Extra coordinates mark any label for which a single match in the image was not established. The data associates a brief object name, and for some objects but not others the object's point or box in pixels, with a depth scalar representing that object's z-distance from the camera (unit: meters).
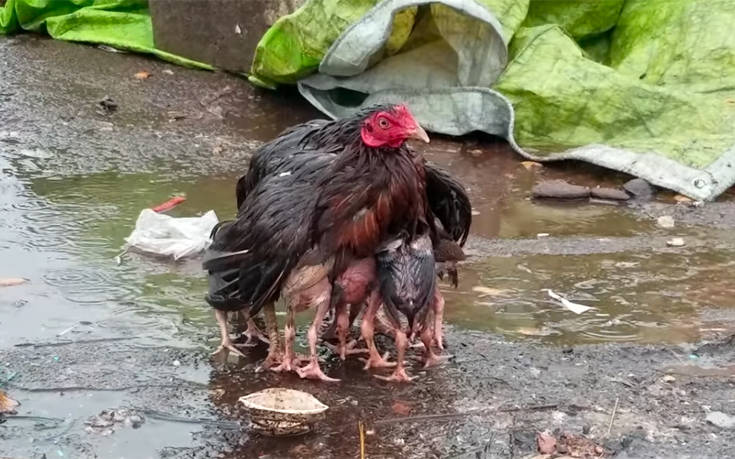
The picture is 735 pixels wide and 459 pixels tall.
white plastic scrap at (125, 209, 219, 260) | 5.27
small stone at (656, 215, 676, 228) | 5.85
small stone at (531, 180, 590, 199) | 6.17
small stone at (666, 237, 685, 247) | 5.58
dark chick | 3.95
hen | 3.87
